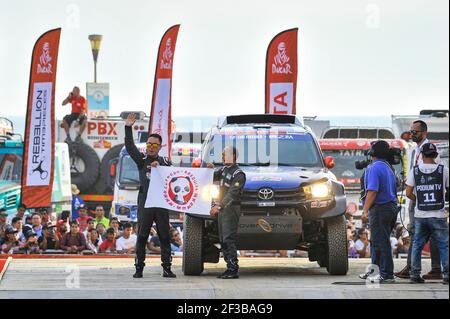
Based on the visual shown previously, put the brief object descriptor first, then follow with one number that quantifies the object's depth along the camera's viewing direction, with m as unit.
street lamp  35.62
